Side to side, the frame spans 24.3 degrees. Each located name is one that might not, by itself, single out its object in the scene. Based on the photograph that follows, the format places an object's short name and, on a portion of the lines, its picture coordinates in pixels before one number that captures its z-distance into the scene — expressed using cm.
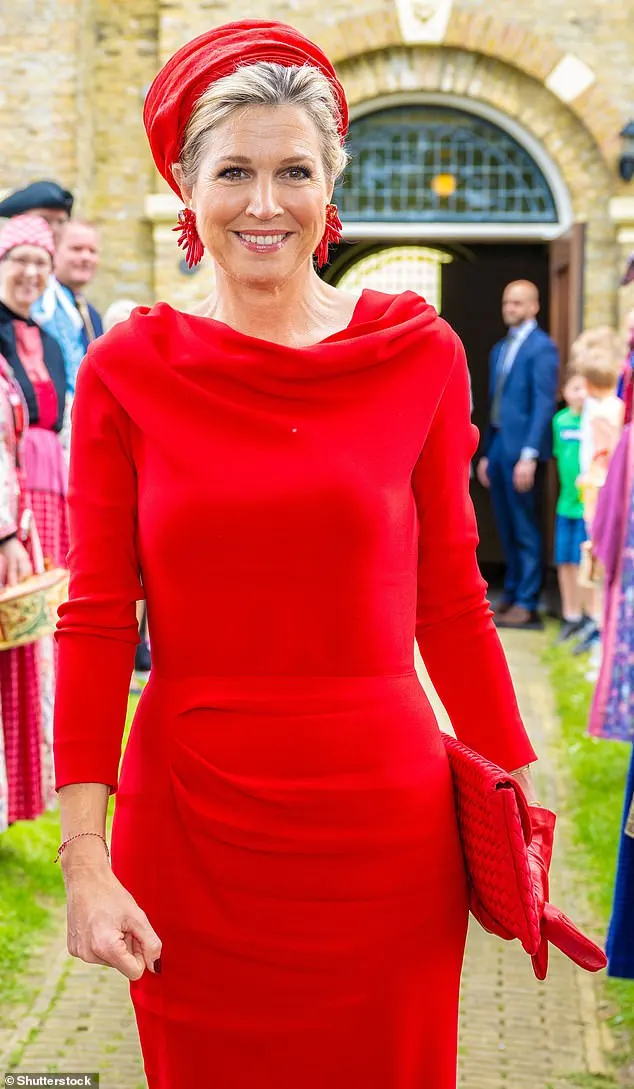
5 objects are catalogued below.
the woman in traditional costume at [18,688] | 517
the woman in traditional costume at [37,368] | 570
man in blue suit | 1105
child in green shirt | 1048
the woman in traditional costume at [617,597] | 626
